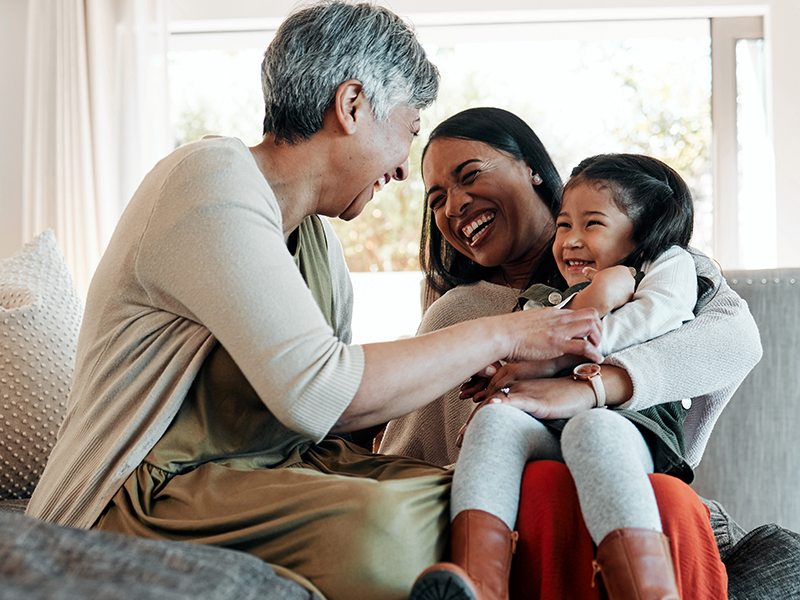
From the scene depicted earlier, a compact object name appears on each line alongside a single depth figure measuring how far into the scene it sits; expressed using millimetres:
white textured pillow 1494
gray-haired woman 937
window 3922
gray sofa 701
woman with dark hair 1676
